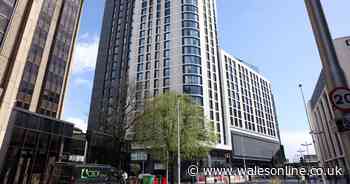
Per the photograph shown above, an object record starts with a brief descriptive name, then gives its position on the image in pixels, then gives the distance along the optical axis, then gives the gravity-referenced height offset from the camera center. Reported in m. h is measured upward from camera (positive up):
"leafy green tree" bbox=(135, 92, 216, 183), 28.67 +4.09
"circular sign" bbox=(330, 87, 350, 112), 3.87 +1.13
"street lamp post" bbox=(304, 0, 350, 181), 3.89 +2.02
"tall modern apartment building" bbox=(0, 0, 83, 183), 20.55 +8.84
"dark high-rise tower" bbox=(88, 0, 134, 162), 67.56 +36.74
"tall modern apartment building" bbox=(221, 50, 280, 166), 64.19 +16.46
